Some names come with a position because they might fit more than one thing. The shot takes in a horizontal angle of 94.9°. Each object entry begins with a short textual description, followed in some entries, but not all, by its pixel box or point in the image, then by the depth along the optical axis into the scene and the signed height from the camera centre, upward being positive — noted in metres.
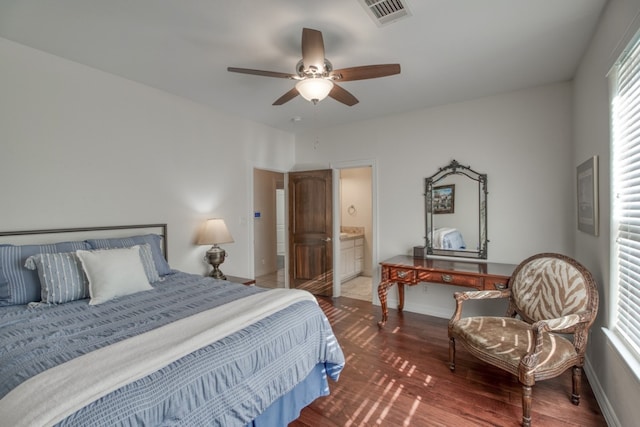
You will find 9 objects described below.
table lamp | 3.34 -0.31
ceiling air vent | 1.83 +1.31
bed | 1.08 -0.62
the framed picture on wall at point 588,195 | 2.20 +0.13
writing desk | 2.94 -0.67
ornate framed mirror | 3.54 -0.01
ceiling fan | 2.00 +1.03
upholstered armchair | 1.94 -0.89
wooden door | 4.68 -0.32
